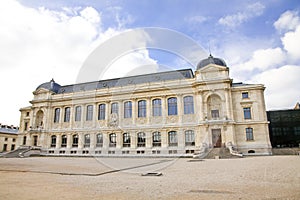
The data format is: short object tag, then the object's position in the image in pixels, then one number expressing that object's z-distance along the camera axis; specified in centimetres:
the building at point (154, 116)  3216
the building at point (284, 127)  3794
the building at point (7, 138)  5775
